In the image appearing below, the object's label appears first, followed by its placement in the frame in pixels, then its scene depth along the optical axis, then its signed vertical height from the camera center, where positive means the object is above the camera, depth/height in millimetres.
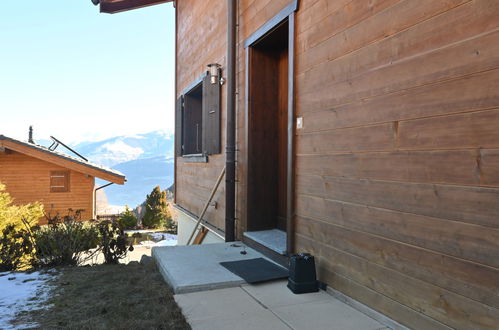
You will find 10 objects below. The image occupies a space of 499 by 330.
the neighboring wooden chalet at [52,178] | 11594 -659
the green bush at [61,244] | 3553 -880
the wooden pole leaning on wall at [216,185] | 4445 -330
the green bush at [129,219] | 13823 -2382
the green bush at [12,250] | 3559 -935
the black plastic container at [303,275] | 2441 -798
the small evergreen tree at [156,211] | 15422 -2270
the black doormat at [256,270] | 2676 -896
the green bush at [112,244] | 3774 -909
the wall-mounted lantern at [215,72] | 4807 +1181
